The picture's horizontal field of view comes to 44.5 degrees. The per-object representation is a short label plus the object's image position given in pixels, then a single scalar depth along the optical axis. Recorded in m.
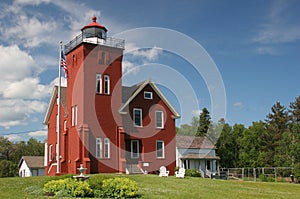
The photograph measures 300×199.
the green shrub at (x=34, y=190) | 15.72
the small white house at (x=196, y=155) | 47.06
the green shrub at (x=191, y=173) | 34.72
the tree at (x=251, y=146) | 61.62
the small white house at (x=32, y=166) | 51.50
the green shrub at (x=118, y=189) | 15.43
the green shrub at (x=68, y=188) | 14.98
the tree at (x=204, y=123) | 70.88
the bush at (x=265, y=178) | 41.93
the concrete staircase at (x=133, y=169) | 30.82
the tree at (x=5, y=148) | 69.00
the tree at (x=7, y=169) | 57.59
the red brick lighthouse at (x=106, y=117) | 29.09
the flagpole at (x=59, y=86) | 27.23
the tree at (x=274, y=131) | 56.09
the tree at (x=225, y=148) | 67.69
